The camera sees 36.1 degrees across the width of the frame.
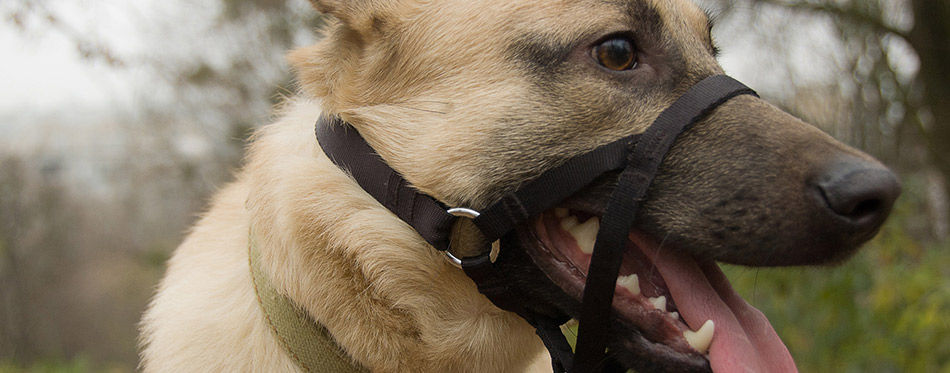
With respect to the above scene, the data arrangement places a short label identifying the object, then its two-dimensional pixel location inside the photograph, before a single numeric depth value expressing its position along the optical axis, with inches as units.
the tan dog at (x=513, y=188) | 27.0
